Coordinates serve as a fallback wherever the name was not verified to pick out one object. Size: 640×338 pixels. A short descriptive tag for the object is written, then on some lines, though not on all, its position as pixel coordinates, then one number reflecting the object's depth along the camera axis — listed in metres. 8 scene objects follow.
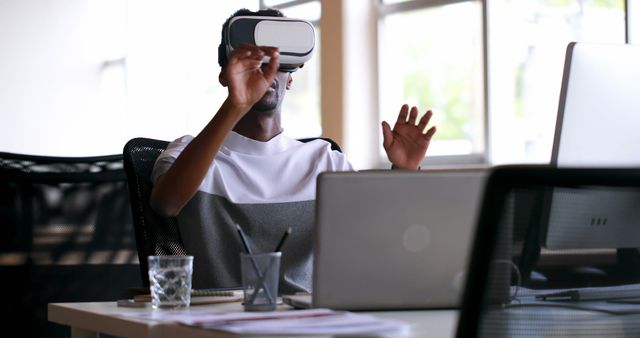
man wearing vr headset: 3.43
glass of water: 2.86
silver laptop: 2.67
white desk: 2.52
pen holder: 2.76
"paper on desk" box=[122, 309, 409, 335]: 2.40
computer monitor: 2.89
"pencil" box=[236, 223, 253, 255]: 2.80
